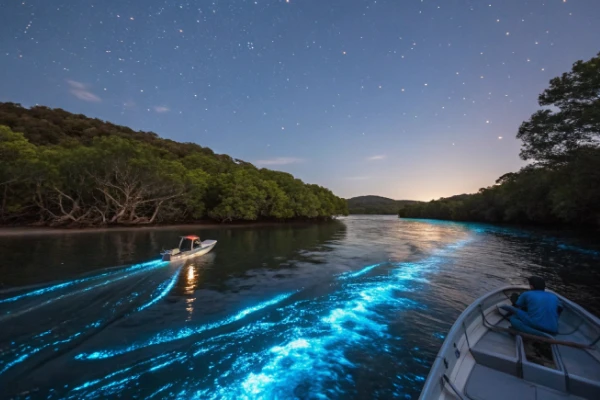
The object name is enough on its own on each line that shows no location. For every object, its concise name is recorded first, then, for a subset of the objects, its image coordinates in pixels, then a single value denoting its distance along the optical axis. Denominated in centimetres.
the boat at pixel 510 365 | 407
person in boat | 582
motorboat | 1718
